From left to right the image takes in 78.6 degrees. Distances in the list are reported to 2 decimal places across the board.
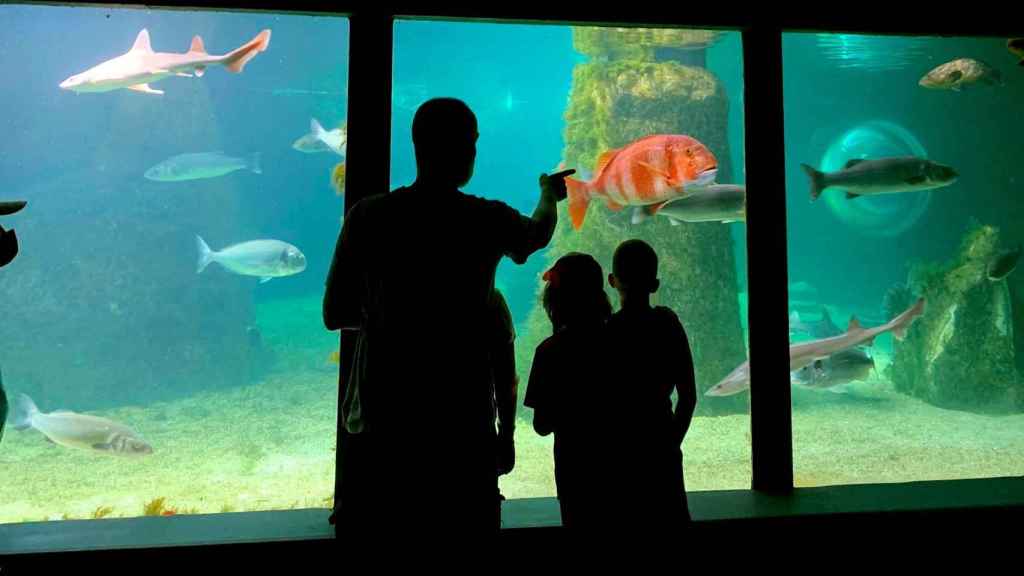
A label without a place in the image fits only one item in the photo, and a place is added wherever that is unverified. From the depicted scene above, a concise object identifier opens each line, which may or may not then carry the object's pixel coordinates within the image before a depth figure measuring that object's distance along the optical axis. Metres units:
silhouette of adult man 1.66
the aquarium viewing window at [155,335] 5.10
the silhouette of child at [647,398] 2.01
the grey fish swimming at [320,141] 6.74
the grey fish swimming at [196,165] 7.71
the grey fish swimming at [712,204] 4.25
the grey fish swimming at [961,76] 5.52
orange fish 2.66
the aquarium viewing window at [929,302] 5.11
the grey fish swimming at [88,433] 4.40
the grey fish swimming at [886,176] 4.28
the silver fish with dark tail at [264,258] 7.37
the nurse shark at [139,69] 4.27
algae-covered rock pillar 8.31
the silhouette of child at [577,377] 2.03
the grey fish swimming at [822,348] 4.62
